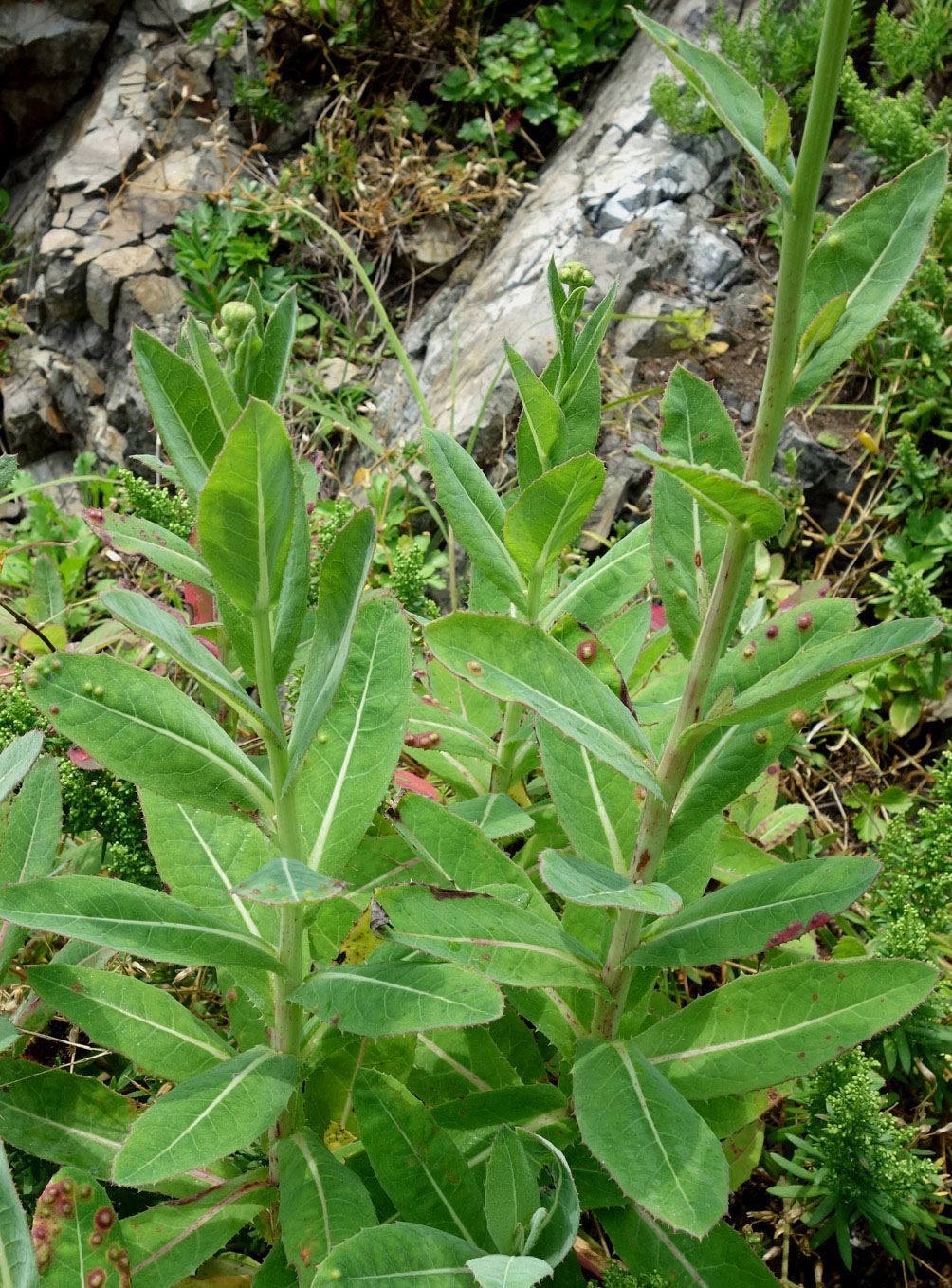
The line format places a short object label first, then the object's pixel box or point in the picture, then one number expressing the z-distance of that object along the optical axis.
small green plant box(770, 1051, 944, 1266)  0.58
